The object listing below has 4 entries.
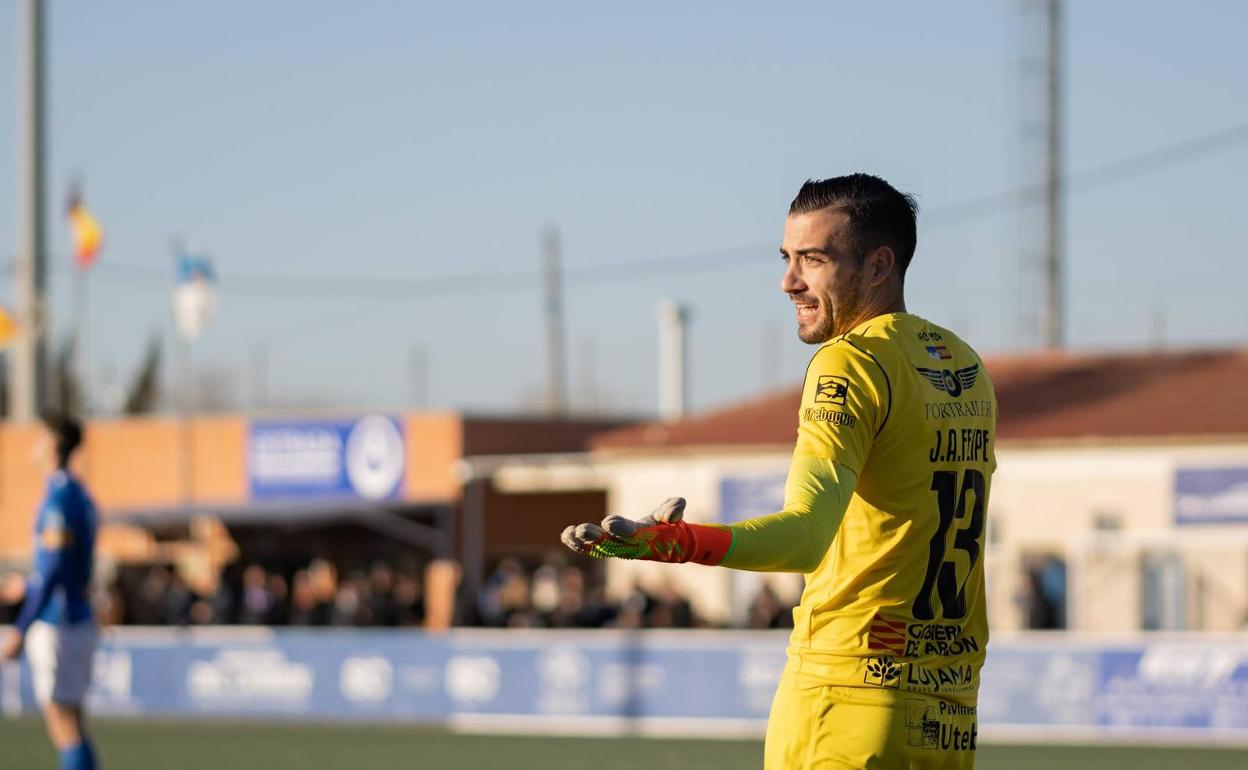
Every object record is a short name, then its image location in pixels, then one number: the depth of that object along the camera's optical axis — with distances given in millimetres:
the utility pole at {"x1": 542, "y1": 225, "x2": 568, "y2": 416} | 64312
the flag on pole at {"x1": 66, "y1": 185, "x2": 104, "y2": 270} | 39375
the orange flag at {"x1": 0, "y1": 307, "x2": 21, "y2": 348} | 36897
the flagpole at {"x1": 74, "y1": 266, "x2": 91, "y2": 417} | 42438
